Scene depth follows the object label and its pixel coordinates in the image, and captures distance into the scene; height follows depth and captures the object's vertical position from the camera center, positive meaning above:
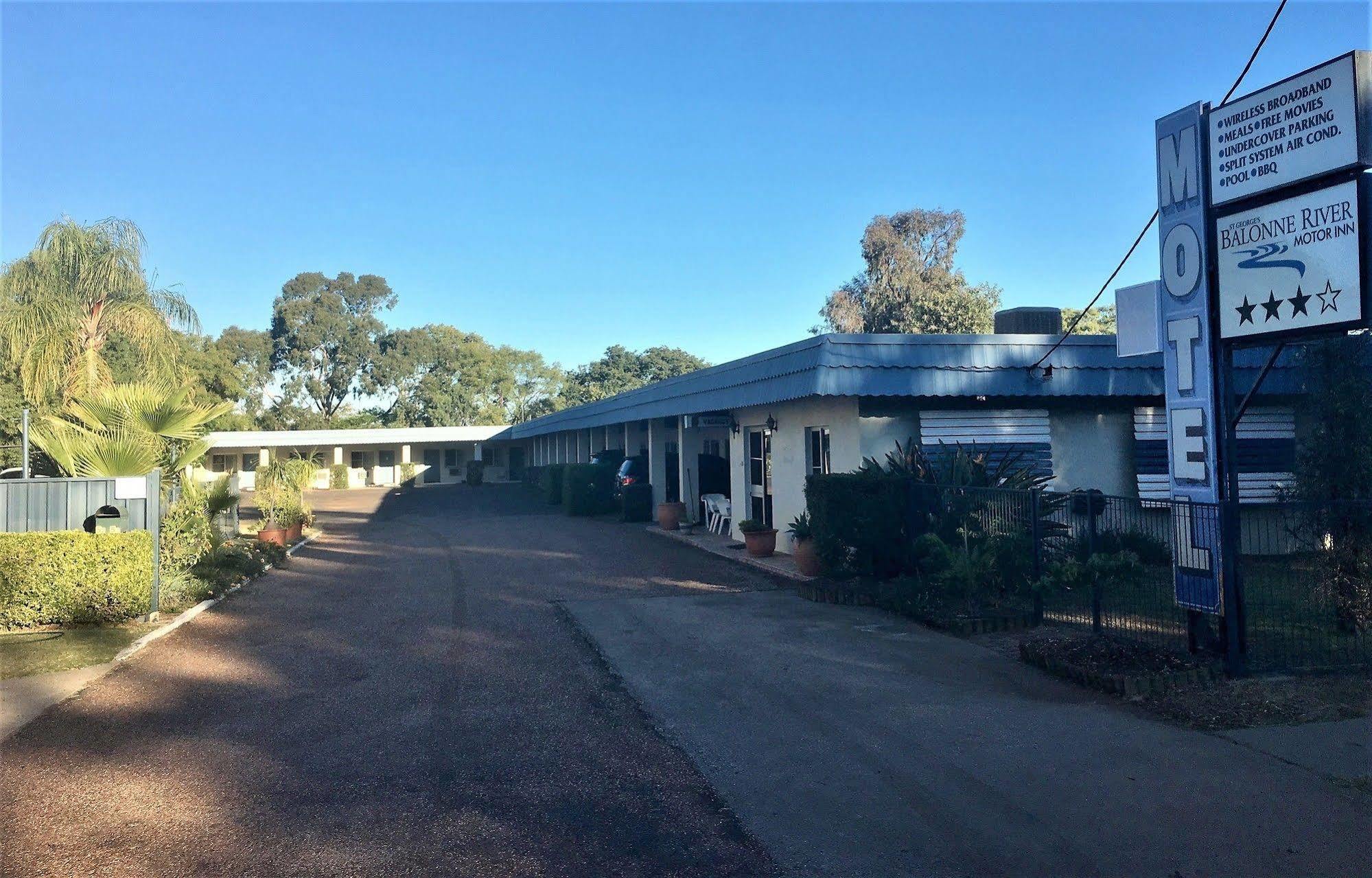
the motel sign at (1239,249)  6.98 +1.63
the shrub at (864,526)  11.91 -0.80
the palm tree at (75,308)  16.95 +3.30
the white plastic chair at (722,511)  19.84 -0.95
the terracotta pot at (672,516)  21.17 -1.08
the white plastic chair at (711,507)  20.33 -0.88
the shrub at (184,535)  12.01 -0.73
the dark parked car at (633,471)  25.81 -0.06
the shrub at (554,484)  33.31 -0.47
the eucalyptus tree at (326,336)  68.56 +10.36
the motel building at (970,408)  12.55 +0.79
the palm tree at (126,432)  11.38 +0.64
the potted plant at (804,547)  12.95 -1.15
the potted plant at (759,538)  15.55 -1.21
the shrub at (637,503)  24.27 -0.88
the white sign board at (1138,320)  8.87 +1.31
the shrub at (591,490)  27.11 -0.59
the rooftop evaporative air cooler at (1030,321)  15.52 +2.30
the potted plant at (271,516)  19.06 -0.82
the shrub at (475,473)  51.28 -0.01
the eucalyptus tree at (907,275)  42.25 +8.61
